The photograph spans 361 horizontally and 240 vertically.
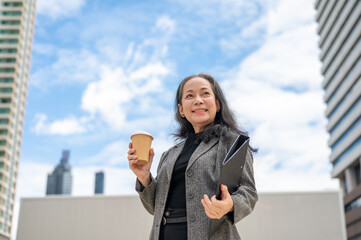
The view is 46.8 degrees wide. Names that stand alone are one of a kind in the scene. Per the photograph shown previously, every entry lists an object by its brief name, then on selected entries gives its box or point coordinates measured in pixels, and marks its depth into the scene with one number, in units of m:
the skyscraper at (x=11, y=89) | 53.28
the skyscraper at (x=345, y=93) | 43.03
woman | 1.63
